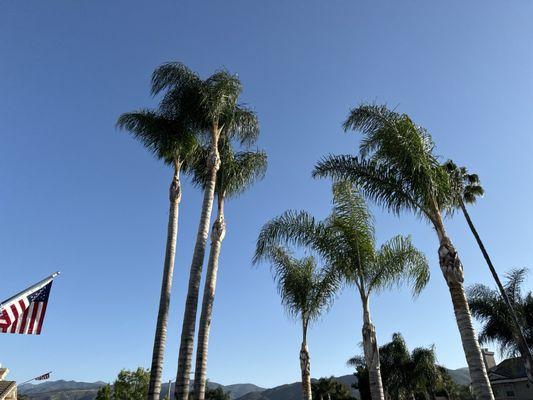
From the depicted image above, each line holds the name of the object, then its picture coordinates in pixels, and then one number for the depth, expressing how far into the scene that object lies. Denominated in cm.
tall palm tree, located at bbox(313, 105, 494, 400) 1070
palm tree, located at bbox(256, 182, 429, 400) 1513
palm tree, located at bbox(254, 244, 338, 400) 1880
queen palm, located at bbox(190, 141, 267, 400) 1430
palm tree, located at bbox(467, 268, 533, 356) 2742
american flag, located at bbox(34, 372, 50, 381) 3777
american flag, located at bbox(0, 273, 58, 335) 1013
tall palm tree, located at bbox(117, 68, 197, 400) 1738
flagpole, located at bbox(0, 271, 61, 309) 1009
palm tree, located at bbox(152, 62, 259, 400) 1585
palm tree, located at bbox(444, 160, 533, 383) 2158
